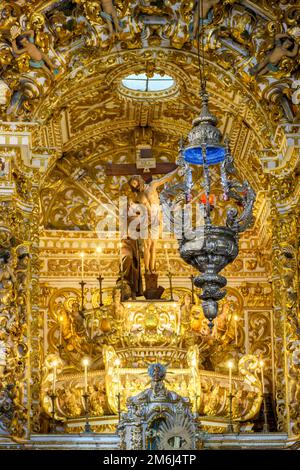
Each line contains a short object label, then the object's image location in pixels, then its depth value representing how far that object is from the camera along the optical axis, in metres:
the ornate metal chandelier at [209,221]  13.01
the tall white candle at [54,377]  18.17
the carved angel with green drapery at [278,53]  17.91
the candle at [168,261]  20.28
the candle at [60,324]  20.09
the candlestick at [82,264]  19.82
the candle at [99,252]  20.69
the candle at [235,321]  20.30
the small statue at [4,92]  17.48
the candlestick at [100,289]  19.47
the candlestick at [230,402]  17.62
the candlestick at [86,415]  17.16
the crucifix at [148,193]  19.47
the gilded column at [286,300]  17.58
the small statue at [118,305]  19.23
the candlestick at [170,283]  19.27
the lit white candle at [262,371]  19.04
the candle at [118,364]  18.23
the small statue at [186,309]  19.83
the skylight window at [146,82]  20.25
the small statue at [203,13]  17.94
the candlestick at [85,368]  17.72
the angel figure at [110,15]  17.95
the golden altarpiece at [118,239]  17.53
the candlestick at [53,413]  18.03
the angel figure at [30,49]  17.64
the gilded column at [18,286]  16.97
